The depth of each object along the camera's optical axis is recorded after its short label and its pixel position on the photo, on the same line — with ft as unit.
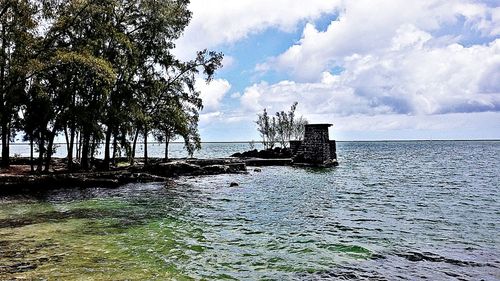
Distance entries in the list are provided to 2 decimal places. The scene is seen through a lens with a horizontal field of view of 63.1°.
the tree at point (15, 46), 73.77
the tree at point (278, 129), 279.69
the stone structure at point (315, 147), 175.63
